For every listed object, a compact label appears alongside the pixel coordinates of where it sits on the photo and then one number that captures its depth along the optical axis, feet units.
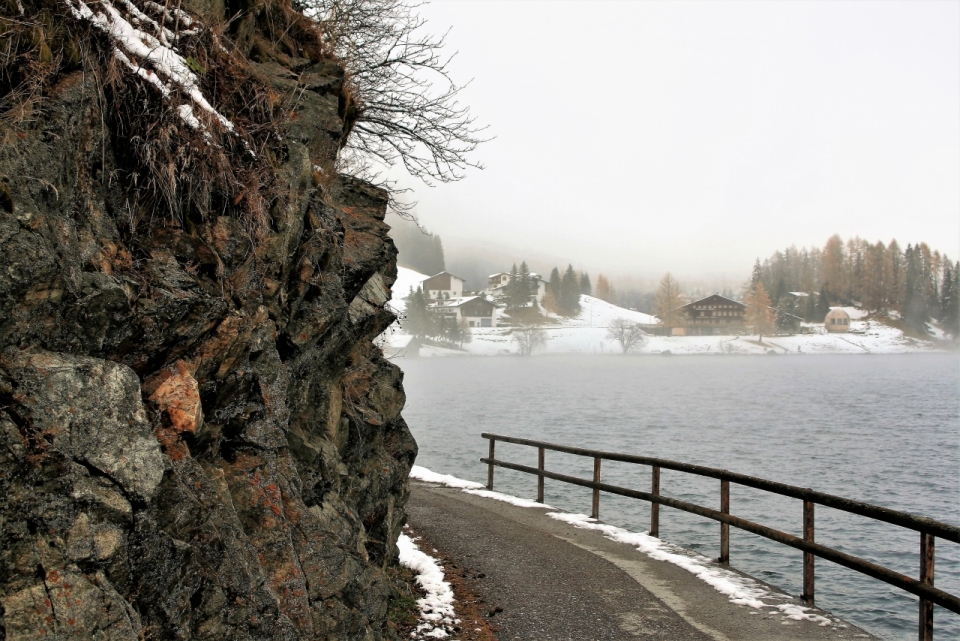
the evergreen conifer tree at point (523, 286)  509.76
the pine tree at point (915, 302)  460.14
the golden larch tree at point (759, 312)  444.55
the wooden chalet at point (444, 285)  586.86
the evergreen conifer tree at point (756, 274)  572.10
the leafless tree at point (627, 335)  446.19
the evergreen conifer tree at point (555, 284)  584.81
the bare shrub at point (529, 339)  446.60
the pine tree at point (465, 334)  440.86
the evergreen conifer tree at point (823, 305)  462.15
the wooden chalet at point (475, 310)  486.38
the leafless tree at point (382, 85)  28.58
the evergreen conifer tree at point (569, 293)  580.30
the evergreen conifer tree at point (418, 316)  416.05
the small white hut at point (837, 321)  453.17
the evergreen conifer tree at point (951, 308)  444.55
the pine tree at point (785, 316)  449.48
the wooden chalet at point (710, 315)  473.26
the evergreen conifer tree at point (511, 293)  513.86
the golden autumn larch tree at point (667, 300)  479.95
